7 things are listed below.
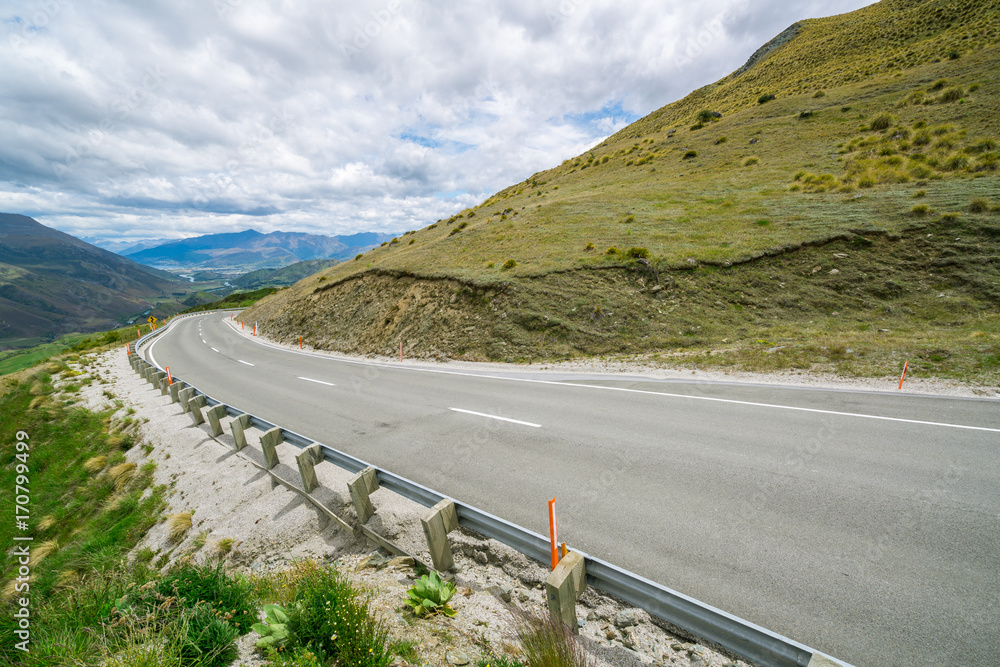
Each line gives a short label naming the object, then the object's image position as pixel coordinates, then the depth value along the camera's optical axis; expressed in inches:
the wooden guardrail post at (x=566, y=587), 117.9
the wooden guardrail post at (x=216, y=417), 353.4
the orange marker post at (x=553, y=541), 137.3
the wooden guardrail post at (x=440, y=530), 161.6
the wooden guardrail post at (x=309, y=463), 234.8
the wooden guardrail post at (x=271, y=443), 270.8
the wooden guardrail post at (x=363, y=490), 197.9
